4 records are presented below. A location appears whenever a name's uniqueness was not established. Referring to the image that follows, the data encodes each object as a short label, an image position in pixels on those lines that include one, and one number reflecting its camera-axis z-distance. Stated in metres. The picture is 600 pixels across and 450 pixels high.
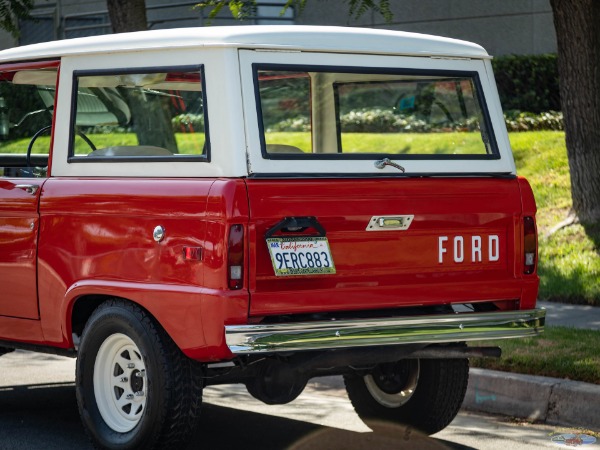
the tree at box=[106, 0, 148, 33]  13.36
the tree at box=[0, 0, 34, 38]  11.82
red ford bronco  5.45
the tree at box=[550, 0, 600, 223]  12.15
